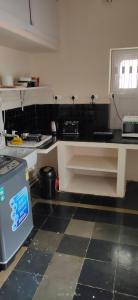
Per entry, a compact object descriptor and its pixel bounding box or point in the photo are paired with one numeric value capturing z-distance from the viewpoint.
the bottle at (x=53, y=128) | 3.19
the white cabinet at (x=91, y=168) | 2.93
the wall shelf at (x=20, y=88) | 2.27
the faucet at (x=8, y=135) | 2.57
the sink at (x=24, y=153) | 2.27
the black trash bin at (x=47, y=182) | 3.01
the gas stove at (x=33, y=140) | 2.61
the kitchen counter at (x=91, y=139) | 2.72
